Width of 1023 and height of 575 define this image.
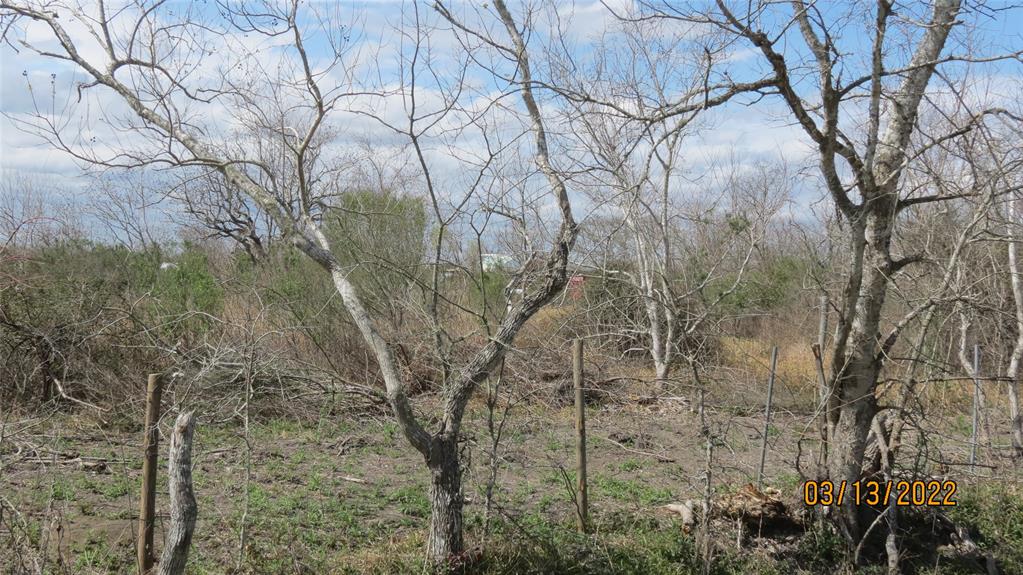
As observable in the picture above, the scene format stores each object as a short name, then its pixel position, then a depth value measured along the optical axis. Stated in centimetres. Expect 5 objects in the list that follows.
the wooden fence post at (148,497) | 459
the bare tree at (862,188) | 501
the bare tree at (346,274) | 499
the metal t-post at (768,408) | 623
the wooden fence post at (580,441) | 595
